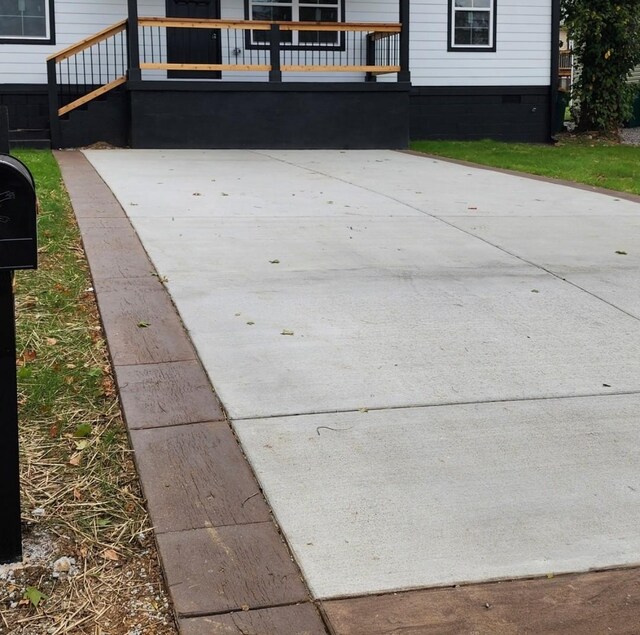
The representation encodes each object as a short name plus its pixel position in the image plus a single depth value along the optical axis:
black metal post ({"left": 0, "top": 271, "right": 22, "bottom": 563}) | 2.86
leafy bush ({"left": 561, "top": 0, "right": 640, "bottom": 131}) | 19.92
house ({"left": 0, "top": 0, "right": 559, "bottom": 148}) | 16.94
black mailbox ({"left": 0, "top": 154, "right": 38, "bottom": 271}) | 2.67
